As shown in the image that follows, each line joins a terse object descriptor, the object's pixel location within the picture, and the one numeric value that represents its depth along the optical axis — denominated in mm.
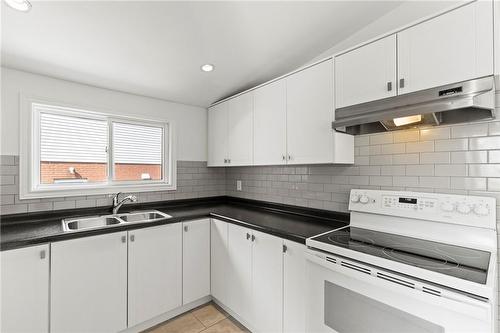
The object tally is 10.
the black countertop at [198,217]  1600
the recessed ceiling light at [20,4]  1367
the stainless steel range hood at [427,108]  1109
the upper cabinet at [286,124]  1789
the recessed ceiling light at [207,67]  2214
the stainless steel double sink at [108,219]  2021
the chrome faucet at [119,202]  2271
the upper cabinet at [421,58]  1200
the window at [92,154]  2055
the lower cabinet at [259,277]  1630
